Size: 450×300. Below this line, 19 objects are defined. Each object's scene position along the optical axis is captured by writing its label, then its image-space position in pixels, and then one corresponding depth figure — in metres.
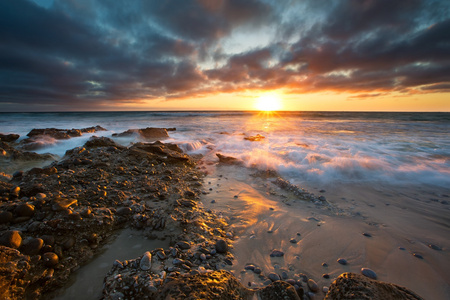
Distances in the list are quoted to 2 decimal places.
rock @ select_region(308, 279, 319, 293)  2.18
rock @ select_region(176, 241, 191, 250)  2.66
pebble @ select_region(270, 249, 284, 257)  2.71
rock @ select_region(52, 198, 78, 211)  2.90
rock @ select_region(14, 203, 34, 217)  2.74
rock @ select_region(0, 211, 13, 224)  2.63
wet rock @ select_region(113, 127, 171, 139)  12.65
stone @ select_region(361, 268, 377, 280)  2.38
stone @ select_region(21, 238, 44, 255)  2.24
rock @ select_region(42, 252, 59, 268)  2.20
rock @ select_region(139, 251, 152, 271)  2.12
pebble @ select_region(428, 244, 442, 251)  2.91
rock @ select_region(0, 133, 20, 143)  10.24
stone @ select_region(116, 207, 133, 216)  3.33
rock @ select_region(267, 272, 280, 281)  2.30
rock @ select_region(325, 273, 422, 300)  1.64
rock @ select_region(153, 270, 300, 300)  1.62
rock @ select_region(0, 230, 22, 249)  2.21
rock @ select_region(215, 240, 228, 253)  2.70
